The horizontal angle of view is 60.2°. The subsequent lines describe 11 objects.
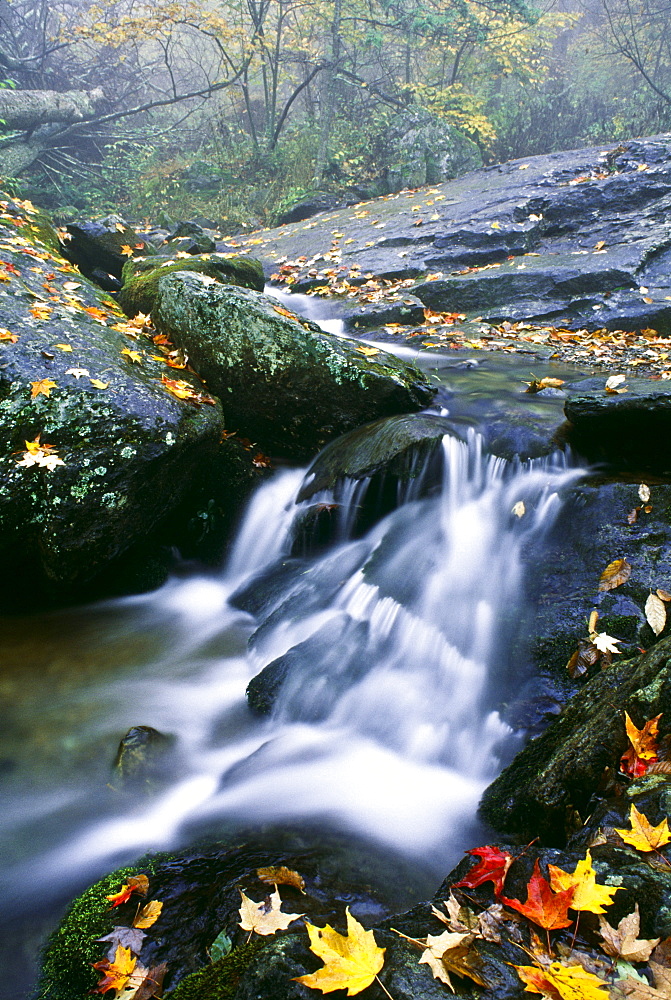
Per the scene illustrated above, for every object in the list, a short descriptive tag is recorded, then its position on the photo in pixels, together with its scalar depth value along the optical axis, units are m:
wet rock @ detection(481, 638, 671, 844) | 2.13
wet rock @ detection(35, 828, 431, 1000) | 1.68
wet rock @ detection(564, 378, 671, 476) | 4.00
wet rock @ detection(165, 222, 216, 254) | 10.04
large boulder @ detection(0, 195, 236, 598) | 3.99
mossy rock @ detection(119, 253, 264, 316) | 6.14
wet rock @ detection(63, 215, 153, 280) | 8.02
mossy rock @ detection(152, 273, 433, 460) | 5.31
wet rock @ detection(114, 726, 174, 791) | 3.13
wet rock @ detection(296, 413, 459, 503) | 4.75
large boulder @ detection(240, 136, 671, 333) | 8.41
